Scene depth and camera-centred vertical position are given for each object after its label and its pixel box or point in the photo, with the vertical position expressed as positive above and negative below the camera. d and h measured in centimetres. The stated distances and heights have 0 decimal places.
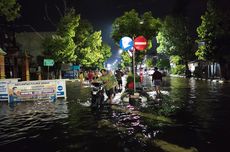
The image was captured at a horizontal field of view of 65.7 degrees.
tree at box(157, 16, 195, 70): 3369 +710
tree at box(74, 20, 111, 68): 3446 +673
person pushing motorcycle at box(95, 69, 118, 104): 879 -31
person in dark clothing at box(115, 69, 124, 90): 1503 -1
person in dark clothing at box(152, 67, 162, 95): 1196 -27
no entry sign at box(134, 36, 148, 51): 1057 +187
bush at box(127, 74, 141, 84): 1229 -23
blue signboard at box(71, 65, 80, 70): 3619 +183
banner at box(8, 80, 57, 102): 1055 -82
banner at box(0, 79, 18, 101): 1103 -72
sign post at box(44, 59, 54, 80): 2673 +222
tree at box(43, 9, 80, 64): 2812 +539
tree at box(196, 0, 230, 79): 2172 +453
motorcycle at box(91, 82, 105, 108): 809 -84
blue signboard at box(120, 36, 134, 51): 1019 +182
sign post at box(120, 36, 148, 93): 1020 +182
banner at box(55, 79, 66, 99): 1104 -75
